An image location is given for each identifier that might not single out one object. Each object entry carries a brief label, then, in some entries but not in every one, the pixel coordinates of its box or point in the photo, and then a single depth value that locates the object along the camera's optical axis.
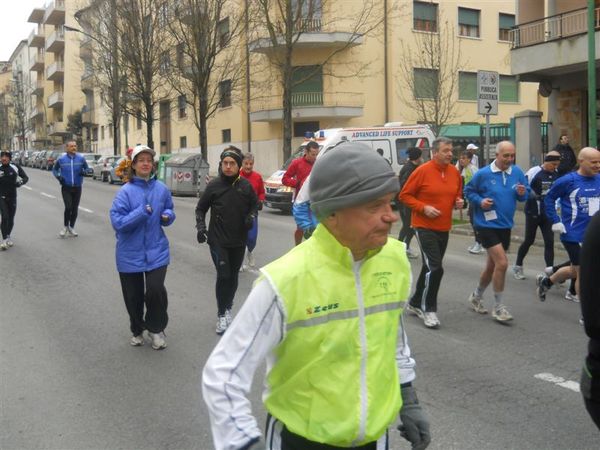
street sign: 12.96
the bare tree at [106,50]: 34.31
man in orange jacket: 6.75
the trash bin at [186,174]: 26.61
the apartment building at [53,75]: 73.81
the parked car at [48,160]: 51.39
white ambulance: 18.73
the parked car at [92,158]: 41.44
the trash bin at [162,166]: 26.72
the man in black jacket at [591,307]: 2.17
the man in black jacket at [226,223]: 6.62
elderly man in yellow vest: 1.95
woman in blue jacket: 5.87
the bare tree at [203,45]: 29.66
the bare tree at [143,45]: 33.12
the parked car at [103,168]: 37.28
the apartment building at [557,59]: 18.80
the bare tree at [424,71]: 31.89
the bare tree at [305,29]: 25.78
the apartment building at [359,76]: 33.12
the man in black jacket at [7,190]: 12.43
